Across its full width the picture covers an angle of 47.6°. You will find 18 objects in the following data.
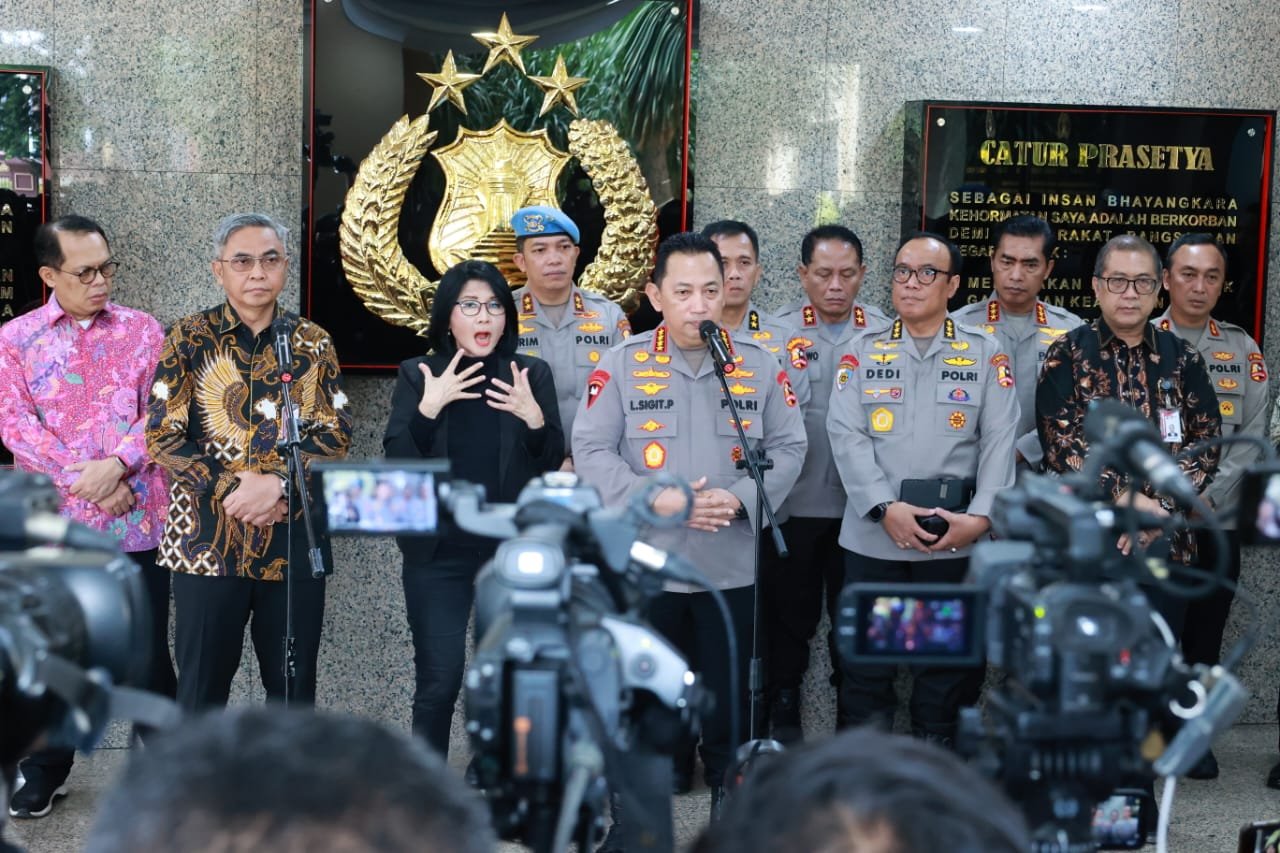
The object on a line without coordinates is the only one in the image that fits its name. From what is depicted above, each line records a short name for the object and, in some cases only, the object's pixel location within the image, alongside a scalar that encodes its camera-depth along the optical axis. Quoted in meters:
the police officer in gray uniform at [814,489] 4.53
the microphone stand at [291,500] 3.48
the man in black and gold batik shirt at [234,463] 3.85
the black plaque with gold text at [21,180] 4.49
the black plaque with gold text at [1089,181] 4.78
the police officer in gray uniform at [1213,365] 4.61
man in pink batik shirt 4.04
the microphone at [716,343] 3.54
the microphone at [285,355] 3.60
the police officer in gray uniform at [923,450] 4.06
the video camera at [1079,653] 1.73
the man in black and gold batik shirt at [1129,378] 4.08
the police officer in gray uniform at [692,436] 3.79
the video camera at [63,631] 1.51
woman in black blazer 3.75
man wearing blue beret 4.36
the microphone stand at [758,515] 3.43
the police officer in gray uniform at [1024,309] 4.56
